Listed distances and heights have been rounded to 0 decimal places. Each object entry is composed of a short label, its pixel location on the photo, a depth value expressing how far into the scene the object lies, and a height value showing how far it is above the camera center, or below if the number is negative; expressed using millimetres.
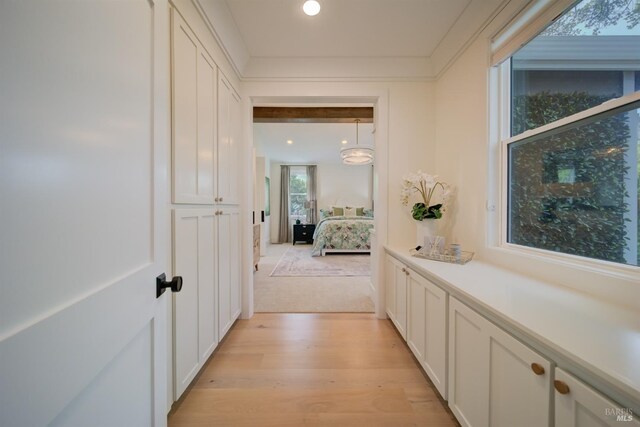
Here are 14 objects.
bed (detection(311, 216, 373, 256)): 5438 -548
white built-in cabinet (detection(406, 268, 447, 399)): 1292 -693
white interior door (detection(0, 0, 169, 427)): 366 -2
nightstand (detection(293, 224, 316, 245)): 7273 -593
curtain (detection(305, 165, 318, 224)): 7730 +658
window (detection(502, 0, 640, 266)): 992 +384
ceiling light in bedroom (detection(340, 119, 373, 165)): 4312 +1070
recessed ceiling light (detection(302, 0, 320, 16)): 1627 +1411
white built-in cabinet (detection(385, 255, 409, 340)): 1837 -668
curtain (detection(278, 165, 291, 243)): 7664 +107
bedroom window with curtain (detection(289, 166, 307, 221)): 7887 +669
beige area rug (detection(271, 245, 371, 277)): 3918 -978
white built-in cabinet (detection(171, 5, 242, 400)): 1276 +74
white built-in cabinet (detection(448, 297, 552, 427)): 765 -617
